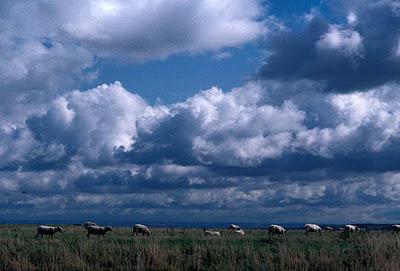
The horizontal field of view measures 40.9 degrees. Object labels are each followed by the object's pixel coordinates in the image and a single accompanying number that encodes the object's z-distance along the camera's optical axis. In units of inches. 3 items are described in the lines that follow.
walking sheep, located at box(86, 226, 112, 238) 1864.9
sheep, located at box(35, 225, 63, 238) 1848.2
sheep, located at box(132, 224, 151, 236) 2075.3
